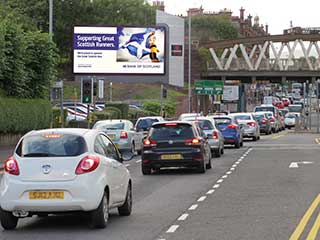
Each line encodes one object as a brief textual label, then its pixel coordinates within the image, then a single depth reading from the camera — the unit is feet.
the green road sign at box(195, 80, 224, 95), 271.08
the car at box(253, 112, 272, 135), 194.39
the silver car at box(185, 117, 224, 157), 101.30
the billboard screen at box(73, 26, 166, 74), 189.26
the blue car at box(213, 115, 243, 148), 125.49
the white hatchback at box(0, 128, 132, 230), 40.52
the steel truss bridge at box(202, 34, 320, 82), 306.14
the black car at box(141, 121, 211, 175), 76.89
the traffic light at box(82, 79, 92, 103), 124.98
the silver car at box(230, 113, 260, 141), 153.07
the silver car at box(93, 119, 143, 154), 108.37
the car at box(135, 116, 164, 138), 127.13
